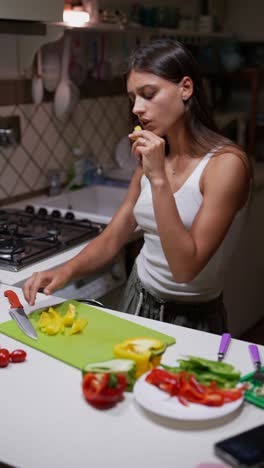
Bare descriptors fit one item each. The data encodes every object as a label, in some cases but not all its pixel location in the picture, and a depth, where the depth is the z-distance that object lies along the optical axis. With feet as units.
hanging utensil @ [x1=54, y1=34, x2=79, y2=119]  8.91
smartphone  2.86
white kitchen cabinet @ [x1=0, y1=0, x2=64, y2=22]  6.36
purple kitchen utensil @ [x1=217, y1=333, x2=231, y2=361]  3.99
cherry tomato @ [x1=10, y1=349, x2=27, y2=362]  3.95
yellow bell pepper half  3.68
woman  4.58
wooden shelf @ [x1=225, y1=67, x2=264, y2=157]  12.80
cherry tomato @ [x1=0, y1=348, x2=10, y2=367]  3.87
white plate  3.20
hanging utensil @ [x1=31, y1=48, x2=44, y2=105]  8.54
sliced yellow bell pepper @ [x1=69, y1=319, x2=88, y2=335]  4.35
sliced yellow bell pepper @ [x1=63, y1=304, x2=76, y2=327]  4.45
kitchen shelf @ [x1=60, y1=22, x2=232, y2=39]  8.31
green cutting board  4.00
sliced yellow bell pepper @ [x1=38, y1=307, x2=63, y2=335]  4.35
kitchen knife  4.36
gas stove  6.32
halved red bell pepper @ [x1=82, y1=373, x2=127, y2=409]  3.34
